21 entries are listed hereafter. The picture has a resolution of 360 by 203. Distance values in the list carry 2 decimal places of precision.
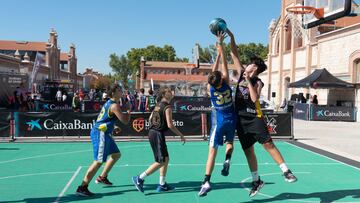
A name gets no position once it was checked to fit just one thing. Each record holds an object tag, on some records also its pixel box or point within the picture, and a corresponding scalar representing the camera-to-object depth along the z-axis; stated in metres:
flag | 32.30
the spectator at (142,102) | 24.11
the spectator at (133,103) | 27.41
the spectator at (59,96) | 31.44
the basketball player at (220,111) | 6.15
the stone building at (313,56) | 31.08
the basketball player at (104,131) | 6.59
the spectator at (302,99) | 32.53
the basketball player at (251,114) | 6.04
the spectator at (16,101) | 23.57
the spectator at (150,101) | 21.50
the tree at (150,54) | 119.06
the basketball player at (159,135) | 6.73
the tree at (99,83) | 119.01
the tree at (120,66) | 126.81
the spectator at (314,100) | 28.99
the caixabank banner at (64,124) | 14.27
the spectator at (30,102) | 24.87
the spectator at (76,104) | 20.97
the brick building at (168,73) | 88.59
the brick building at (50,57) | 72.38
